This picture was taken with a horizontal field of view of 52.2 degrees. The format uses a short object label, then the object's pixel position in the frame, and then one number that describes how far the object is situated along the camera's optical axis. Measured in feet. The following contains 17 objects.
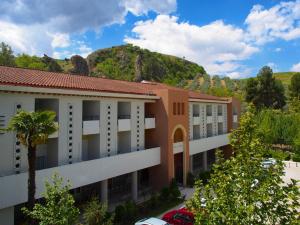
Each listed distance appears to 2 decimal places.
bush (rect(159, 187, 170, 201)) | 94.17
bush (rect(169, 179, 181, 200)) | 94.53
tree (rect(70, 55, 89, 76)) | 286.83
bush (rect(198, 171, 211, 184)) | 118.73
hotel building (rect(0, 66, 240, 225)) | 62.75
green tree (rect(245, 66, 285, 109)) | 275.18
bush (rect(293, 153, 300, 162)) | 167.94
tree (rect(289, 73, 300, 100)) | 285.23
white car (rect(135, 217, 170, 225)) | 68.13
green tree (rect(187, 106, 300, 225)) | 29.27
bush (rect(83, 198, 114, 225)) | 63.82
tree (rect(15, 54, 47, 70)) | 262.43
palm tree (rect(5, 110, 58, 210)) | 49.78
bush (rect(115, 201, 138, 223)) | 76.68
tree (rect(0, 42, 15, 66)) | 242.97
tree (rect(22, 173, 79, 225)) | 41.29
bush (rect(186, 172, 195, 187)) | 114.31
